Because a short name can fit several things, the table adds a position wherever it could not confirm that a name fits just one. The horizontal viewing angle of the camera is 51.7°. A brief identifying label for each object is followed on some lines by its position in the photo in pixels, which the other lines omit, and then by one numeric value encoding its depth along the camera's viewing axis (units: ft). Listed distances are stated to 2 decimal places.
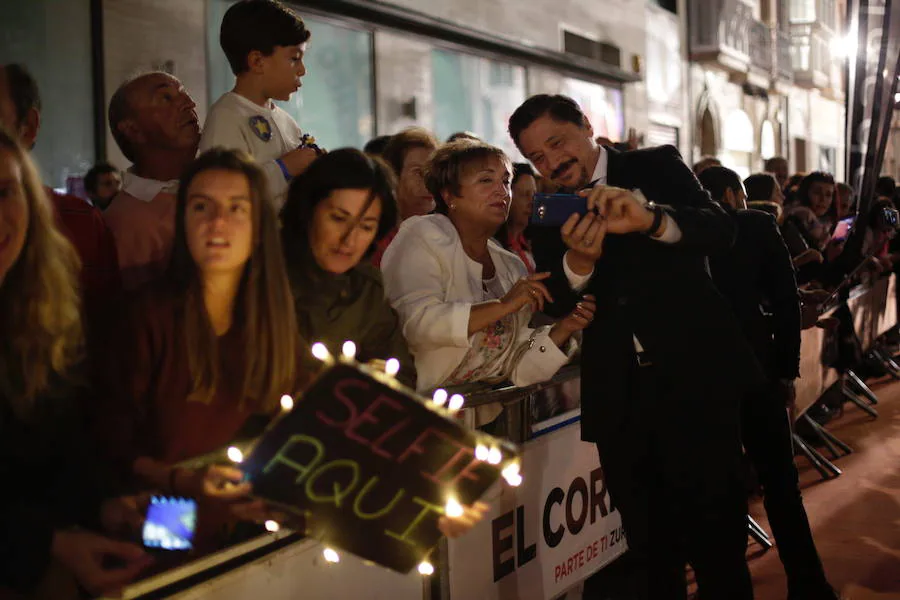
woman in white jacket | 10.85
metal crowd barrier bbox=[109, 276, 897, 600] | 7.94
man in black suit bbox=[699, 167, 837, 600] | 13.32
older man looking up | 10.84
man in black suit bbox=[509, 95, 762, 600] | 10.21
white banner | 11.25
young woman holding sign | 7.47
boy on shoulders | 11.82
